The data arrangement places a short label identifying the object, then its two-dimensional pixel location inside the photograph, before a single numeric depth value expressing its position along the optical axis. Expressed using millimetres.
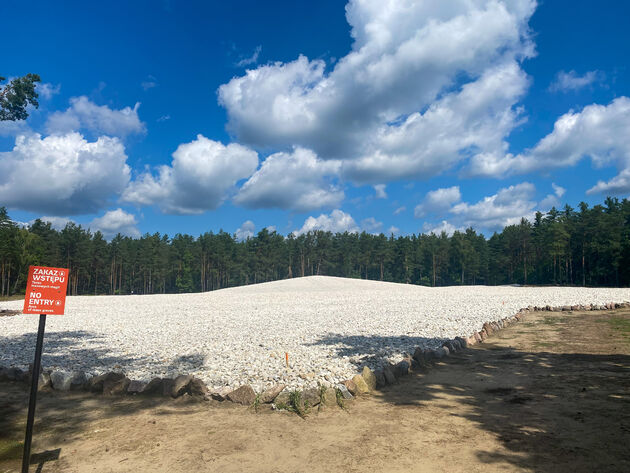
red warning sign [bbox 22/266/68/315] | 4277
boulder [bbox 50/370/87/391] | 6496
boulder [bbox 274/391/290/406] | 5732
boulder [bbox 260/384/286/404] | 5863
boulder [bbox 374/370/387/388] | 6746
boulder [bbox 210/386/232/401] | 5994
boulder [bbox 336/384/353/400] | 6039
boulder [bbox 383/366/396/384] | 6910
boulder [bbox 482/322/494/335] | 12039
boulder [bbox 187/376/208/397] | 6082
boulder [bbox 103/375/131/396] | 6348
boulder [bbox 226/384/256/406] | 5859
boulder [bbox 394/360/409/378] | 7285
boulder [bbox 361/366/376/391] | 6578
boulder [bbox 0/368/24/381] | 7098
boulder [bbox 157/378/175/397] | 6156
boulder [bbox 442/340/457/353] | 9406
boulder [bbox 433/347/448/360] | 8586
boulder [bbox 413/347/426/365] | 8039
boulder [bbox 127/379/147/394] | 6332
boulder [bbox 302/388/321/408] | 5676
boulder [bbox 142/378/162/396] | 6285
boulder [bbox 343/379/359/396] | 6258
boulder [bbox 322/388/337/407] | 5777
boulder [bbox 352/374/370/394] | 6405
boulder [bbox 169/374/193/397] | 6094
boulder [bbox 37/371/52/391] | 6493
